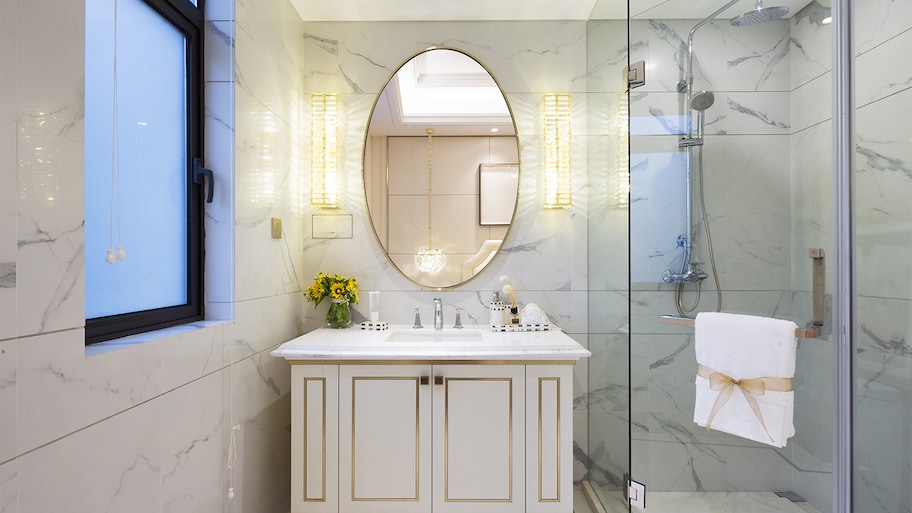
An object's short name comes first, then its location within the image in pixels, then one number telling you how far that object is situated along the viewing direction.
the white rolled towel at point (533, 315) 2.20
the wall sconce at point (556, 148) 2.35
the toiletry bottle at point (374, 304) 2.29
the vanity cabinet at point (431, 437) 1.79
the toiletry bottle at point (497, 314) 2.23
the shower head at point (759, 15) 1.35
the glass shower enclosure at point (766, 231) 1.20
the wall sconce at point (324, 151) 2.35
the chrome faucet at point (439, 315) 2.29
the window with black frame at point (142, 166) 1.18
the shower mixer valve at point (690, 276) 1.50
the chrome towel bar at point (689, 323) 1.30
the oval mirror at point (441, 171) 2.33
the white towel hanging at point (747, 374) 1.33
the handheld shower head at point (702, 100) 1.47
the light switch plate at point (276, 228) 2.02
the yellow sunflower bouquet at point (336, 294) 2.21
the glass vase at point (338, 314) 2.24
